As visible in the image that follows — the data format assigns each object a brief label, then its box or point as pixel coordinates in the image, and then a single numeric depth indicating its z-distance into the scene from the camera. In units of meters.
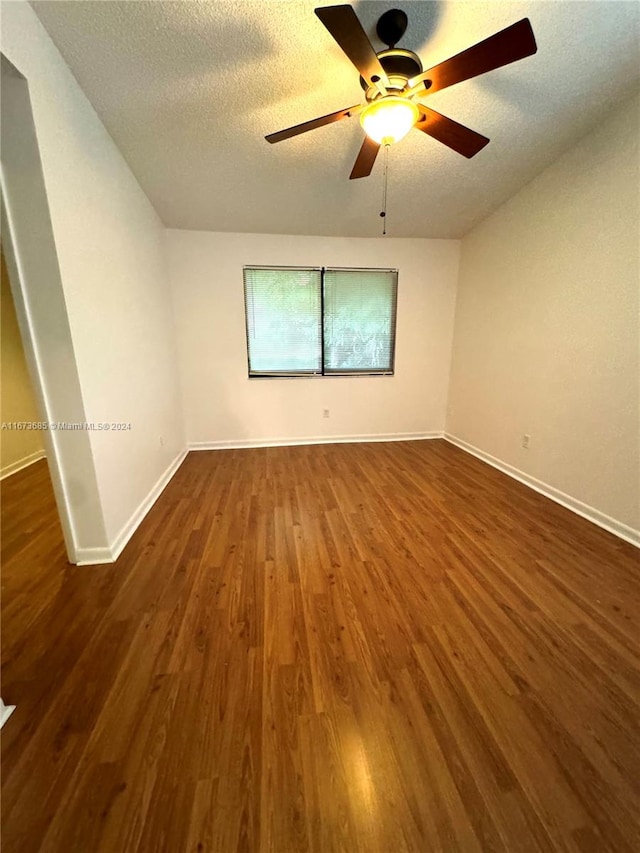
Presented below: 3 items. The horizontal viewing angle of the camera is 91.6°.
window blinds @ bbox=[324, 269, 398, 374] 3.69
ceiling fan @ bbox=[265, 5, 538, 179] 1.11
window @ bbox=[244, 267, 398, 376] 3.59
